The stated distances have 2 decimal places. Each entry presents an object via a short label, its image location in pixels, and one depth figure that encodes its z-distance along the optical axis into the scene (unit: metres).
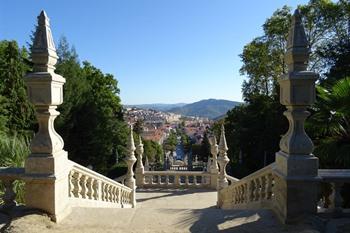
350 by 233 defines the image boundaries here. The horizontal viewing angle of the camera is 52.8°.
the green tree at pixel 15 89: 24.25
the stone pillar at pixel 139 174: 16.34
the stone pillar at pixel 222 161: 12.14
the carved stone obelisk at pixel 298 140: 4.51
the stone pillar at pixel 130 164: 12.26
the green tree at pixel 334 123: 5.78
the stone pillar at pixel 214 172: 15.66
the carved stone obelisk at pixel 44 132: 4.59
